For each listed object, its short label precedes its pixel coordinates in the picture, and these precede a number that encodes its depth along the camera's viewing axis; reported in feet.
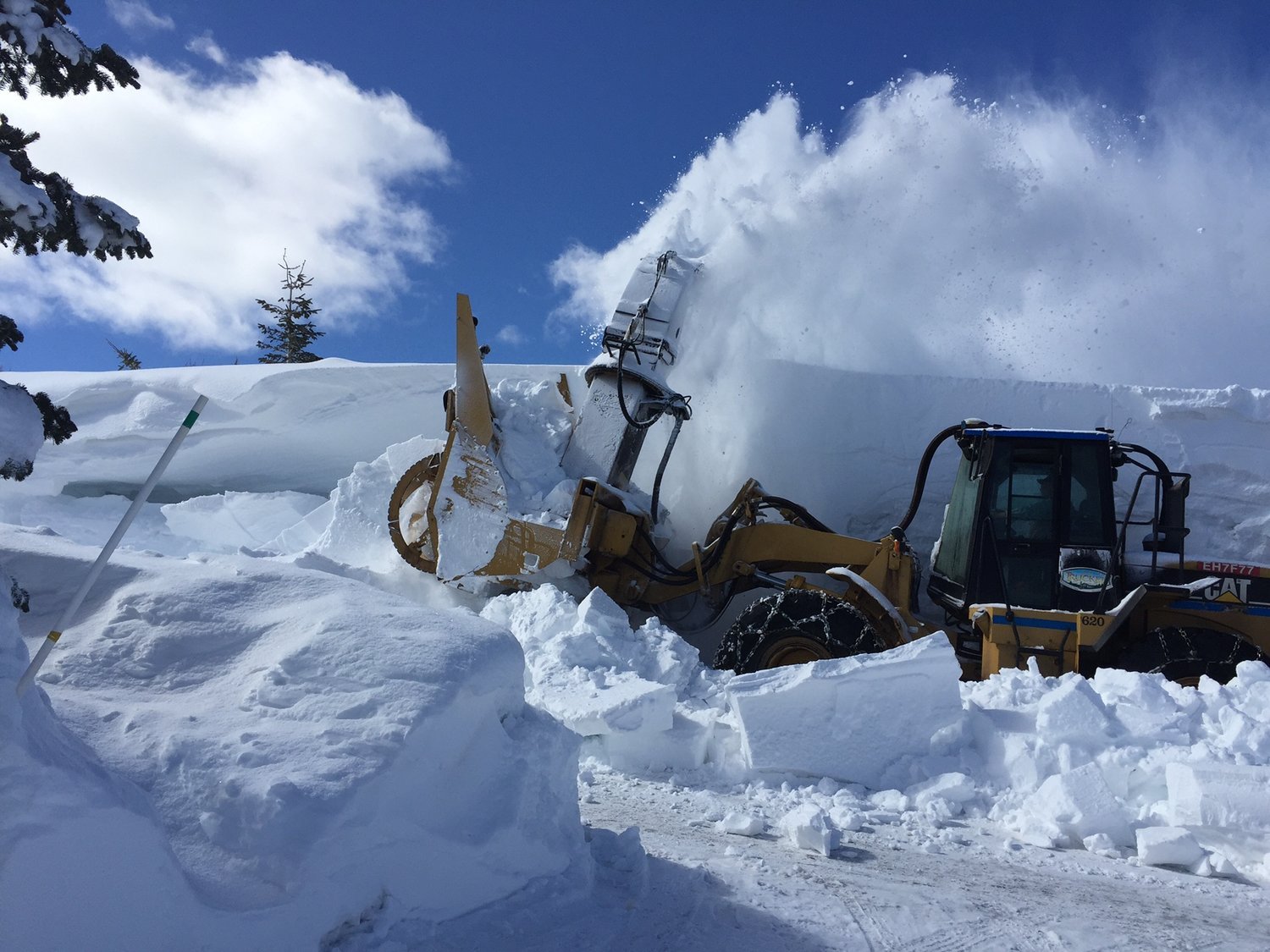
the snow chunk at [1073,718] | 15.64
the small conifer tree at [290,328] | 114.32
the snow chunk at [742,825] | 13.66
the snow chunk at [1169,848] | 13.02
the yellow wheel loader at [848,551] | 20.81
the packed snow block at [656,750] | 17.58
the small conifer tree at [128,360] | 106.47
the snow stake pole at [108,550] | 7.84
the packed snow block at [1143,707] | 15.70
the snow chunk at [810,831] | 12.95
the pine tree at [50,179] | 8.79
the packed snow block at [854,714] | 16.53
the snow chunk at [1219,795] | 13.61
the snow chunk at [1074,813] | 13.92
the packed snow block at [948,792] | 15.31
